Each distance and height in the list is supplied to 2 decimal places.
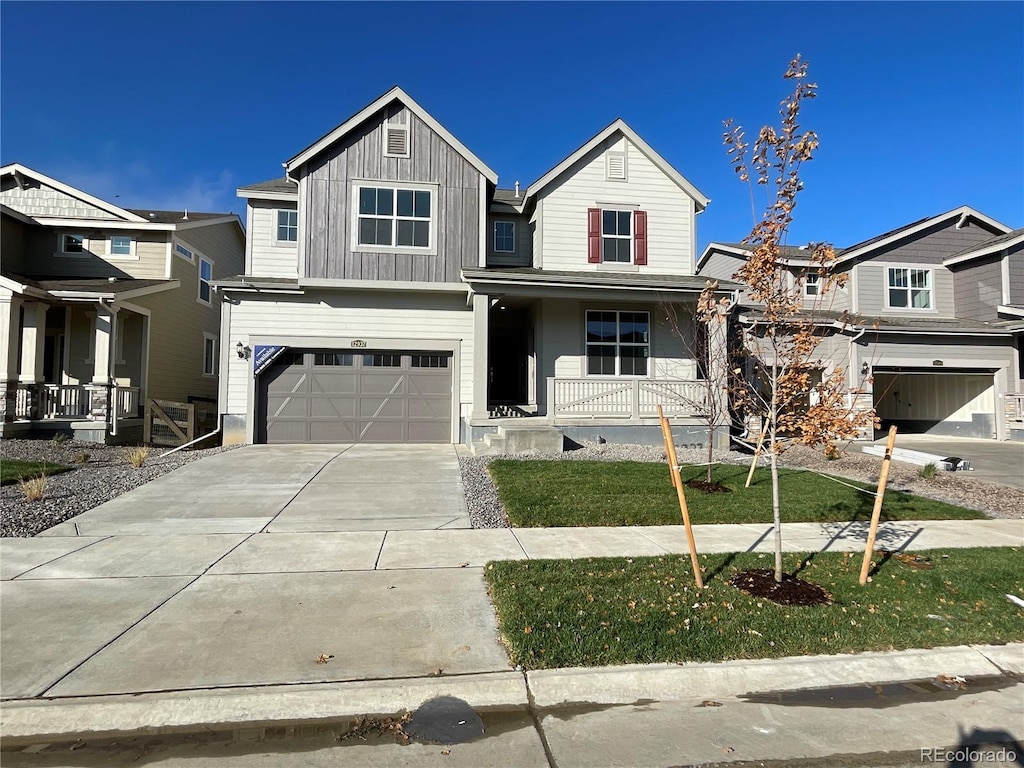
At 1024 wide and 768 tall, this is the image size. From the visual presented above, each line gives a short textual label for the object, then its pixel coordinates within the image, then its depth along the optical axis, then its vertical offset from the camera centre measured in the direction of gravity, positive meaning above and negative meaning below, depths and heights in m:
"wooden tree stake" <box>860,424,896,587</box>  4.89 -0.92
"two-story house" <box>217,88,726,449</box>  14.02 +2.88
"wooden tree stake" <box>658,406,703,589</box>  4.66 -0.84
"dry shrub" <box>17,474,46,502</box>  7.70 -1.24
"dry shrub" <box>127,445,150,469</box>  10.36 -1.08
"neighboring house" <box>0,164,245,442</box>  14.54 +2.74
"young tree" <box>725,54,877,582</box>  4.65 +0.84
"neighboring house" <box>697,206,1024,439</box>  17.81 +3.10
